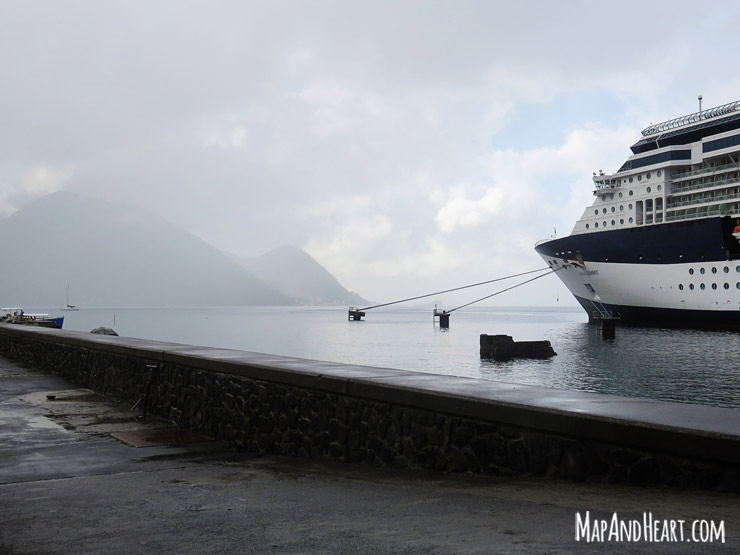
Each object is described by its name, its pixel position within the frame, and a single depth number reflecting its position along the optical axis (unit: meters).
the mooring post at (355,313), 146.15
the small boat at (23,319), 43.69
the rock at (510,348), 54.16
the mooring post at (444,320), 111.49
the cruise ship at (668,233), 62.25
